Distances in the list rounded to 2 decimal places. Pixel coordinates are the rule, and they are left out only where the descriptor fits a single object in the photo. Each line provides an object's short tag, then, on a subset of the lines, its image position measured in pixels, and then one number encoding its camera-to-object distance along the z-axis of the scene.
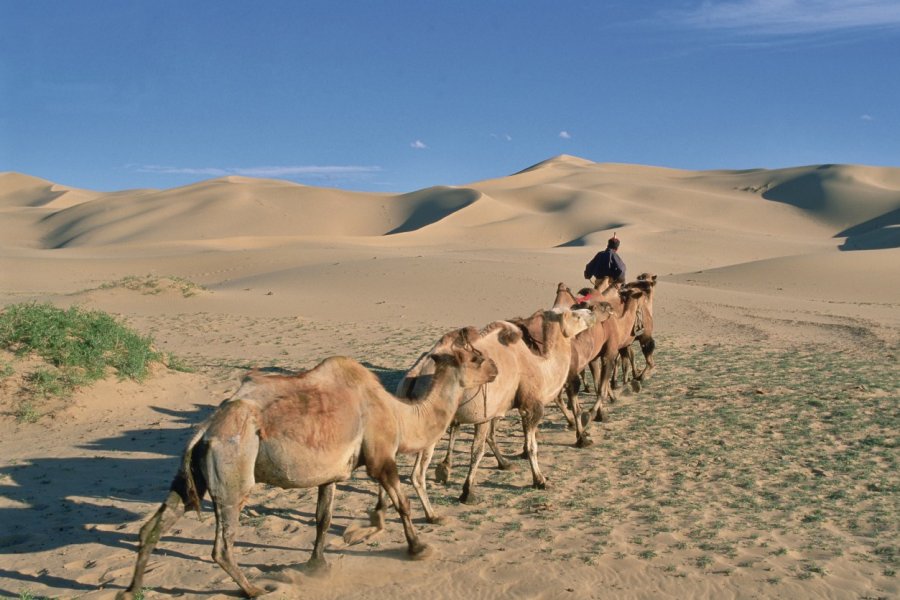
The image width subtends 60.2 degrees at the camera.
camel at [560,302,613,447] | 9.42
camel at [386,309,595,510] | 7.60
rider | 13.74
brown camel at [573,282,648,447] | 10.67
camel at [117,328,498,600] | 5.26
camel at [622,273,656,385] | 12.57
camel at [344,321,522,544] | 6.56
